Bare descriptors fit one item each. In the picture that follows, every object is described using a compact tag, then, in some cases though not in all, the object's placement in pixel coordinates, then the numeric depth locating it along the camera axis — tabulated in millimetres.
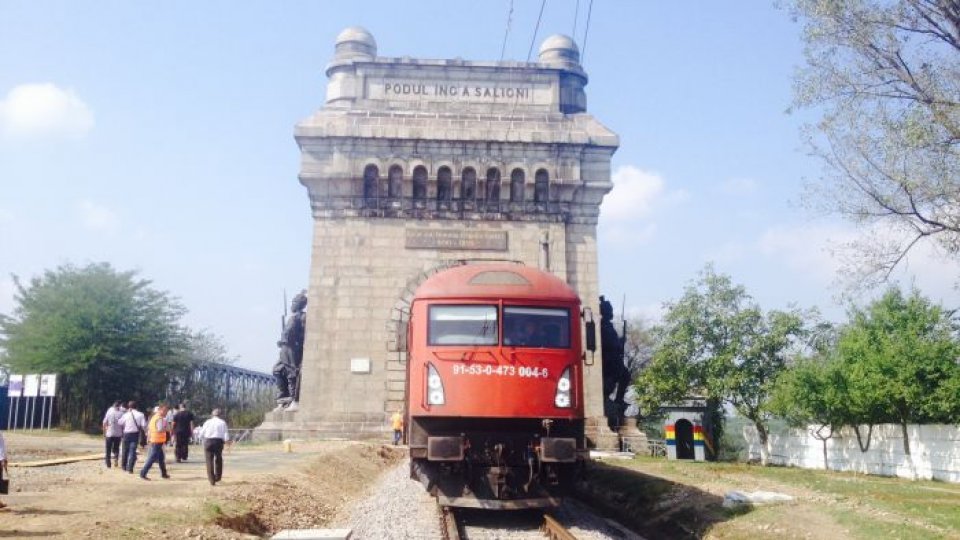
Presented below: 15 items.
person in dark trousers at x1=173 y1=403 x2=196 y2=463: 21203
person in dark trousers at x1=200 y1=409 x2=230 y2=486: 15117
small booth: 29000
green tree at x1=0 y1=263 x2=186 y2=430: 36000
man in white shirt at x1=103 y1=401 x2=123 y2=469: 18344
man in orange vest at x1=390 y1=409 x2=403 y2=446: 25484
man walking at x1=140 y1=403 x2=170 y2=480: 16422
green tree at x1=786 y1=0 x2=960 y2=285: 15156
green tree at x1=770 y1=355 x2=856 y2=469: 29000
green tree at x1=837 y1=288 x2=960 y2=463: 25672
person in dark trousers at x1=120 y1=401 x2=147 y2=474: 17359
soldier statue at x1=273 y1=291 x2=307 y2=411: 28812
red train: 11945
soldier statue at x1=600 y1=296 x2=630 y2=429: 28891
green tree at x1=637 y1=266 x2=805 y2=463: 38094
